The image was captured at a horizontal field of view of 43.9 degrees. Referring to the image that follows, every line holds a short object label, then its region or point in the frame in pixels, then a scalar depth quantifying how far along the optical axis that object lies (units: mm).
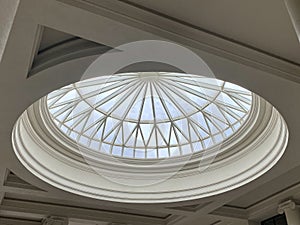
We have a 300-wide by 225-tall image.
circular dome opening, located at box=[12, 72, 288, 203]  10406
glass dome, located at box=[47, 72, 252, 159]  11578
